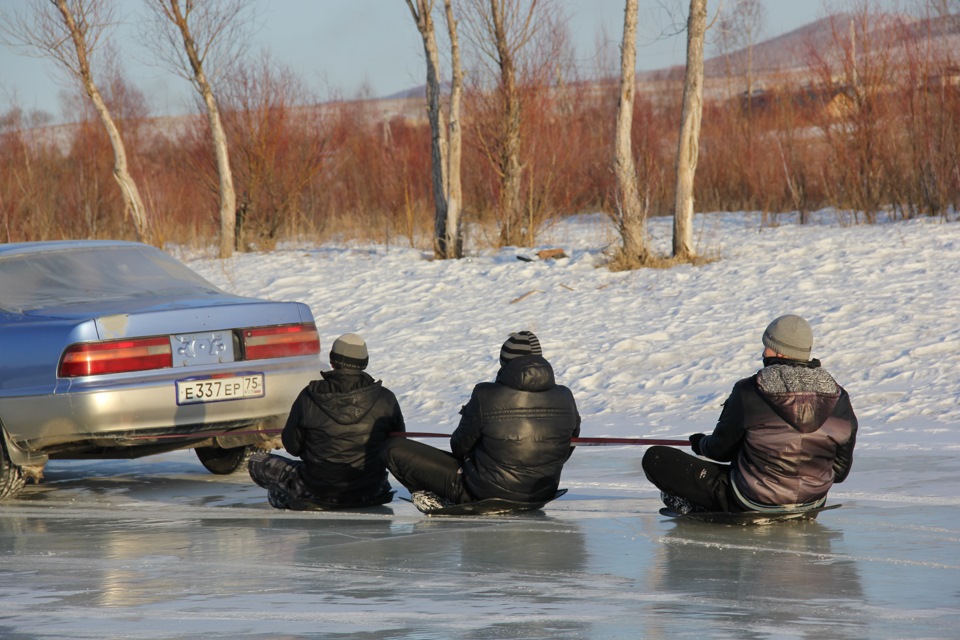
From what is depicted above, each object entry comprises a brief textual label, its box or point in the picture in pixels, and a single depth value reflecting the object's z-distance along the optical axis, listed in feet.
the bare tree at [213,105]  145.48
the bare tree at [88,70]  153.79
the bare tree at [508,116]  134.00
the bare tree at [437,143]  128.88
